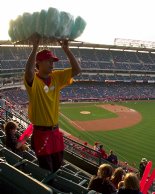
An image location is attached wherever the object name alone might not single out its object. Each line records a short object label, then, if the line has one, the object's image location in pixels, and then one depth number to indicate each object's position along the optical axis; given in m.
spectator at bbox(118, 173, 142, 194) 2.55
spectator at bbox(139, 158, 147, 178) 6.80
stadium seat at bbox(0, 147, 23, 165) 2.71
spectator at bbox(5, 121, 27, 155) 3.46
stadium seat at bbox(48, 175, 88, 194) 2.37
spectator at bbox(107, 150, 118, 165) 7.44
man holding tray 2.47
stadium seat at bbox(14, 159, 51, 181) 2.50
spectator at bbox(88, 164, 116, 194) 2.74
